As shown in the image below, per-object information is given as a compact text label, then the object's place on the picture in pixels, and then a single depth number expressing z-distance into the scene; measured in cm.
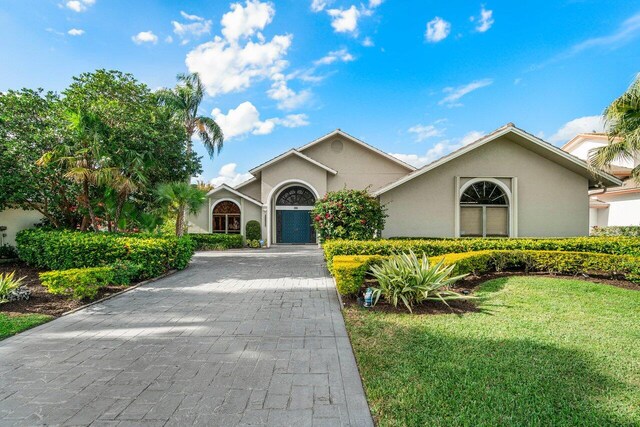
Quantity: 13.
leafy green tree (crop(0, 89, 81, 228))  1051
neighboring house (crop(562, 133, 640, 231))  2033
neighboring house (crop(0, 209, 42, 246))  1351
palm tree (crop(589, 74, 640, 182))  995
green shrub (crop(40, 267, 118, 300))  649
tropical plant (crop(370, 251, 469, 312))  595
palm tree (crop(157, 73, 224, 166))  2409
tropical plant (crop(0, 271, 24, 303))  655
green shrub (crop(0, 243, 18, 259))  1298
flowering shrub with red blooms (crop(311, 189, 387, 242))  966
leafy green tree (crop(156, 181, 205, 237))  1266
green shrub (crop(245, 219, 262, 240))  1988
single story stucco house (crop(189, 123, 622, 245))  1199
